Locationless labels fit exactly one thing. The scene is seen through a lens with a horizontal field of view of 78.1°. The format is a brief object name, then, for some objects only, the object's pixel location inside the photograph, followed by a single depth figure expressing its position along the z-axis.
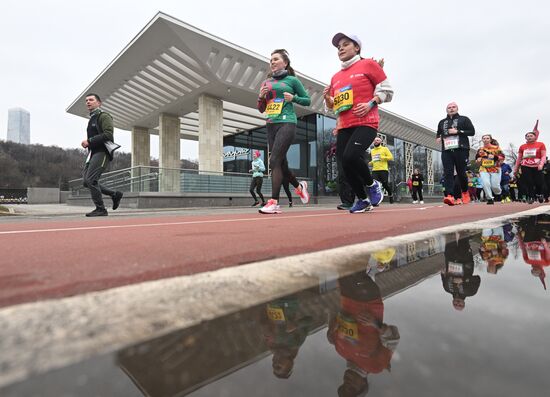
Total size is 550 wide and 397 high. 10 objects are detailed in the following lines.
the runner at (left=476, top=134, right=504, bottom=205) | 9.66
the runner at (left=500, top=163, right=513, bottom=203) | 14.47
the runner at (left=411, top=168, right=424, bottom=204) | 15.37
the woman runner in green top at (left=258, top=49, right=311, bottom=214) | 4.38
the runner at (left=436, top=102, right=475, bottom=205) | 6.86
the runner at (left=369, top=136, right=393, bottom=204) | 10.12
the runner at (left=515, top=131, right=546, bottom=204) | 9.29
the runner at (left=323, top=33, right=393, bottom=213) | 3.99
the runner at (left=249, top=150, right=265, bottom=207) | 10.76
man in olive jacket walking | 5.16
